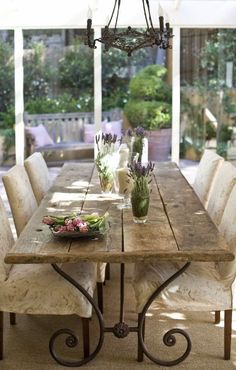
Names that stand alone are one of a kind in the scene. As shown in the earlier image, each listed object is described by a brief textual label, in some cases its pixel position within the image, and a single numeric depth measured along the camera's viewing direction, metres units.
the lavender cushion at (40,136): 7.04
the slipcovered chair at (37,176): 4.74
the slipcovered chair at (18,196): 3.99
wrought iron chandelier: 4.02
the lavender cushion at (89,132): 7.03
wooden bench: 7.03
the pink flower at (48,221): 3.21
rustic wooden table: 2.97
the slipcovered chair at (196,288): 3.34
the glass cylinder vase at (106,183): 4.20
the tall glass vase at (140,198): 3.43
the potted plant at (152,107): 6.96
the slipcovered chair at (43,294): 3.29
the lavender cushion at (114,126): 6.98
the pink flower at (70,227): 3.12
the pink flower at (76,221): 3.13
